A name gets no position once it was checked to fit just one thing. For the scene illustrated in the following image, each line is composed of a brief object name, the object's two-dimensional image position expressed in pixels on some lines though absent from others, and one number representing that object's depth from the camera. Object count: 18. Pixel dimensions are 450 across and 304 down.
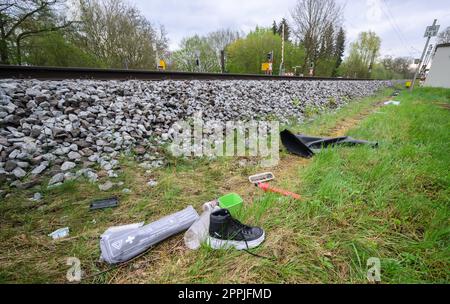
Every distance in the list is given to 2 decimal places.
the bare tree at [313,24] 25.69
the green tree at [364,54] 42.56
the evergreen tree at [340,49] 41.43
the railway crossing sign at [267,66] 16.39
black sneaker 1.54
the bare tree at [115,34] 17.36
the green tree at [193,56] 28.86
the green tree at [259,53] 30.75
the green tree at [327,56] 27.22
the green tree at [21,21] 12.05
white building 22.90
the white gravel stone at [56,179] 2.17
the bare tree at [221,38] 38.75
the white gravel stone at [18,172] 2.14
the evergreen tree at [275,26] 50.56
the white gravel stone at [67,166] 2.34
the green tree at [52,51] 13.84
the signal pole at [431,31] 14.71
